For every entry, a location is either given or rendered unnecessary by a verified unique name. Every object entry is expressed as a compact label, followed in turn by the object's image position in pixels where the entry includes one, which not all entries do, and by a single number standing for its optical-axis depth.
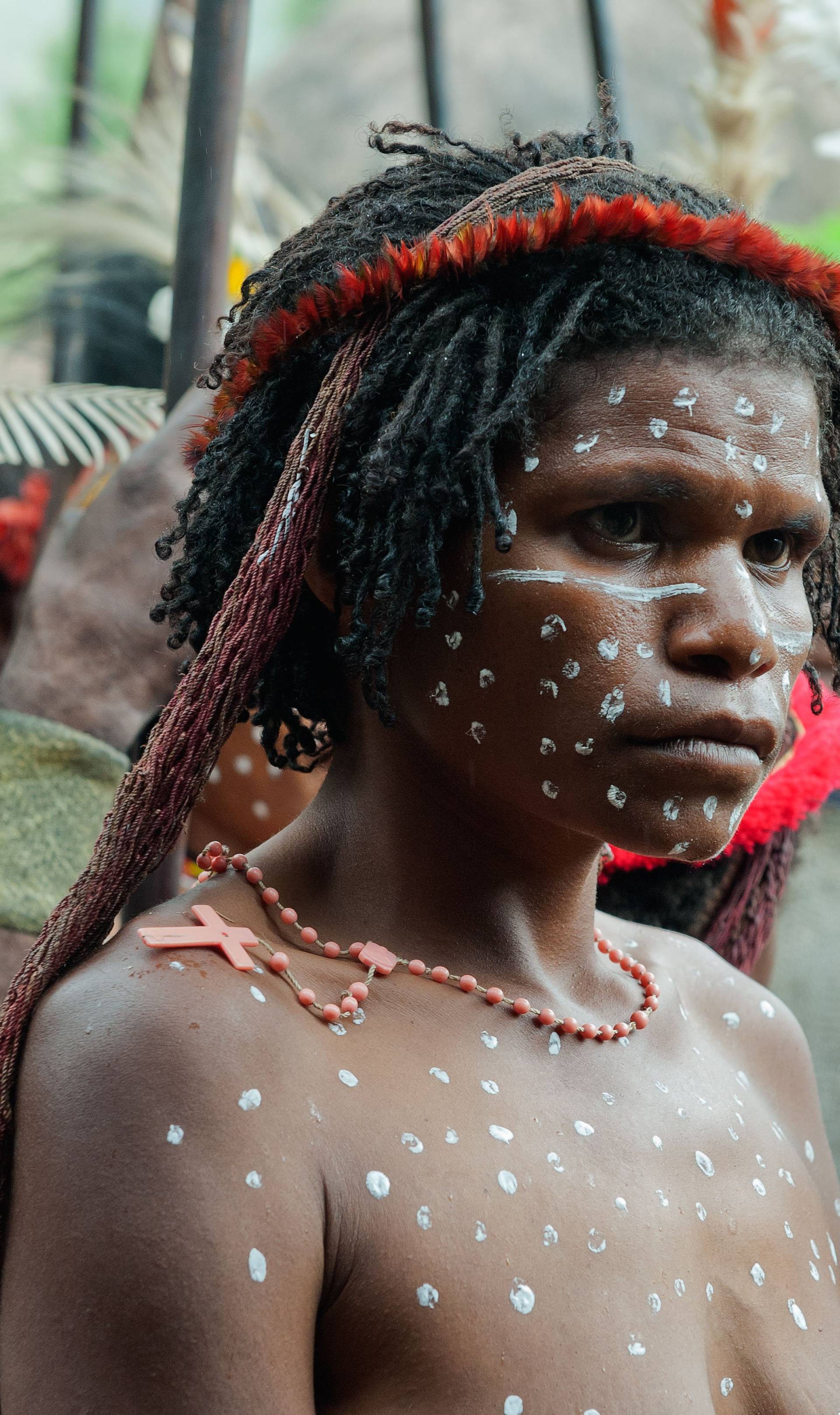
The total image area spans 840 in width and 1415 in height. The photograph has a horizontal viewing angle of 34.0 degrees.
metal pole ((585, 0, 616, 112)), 2.96
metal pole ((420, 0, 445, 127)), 3.28
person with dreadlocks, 0.98
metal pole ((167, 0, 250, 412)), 2.12
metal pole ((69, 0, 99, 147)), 3.56
